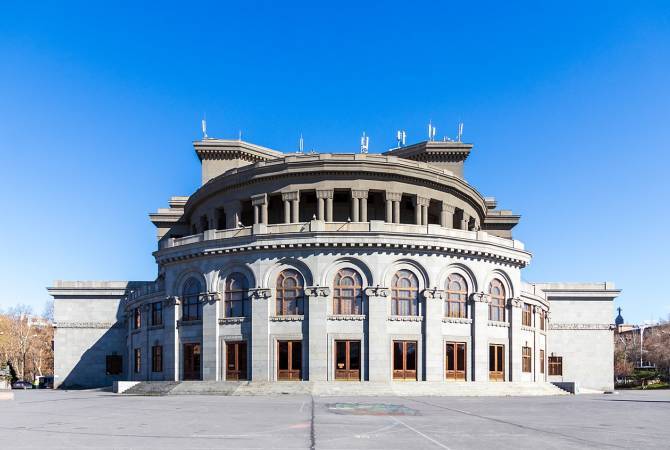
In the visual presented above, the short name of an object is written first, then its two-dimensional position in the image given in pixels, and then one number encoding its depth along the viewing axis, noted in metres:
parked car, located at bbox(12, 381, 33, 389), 74.88
